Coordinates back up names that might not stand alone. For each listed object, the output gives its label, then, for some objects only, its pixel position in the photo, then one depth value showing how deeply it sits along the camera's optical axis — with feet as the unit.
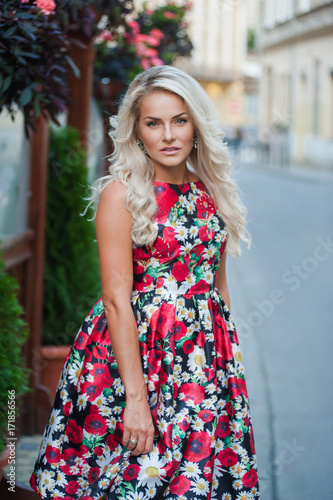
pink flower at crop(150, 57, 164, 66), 43.21
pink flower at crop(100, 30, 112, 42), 37.53
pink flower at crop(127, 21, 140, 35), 39.42
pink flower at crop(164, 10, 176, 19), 45.96
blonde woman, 11.72
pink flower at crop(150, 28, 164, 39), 44.55
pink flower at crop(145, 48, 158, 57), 43.40
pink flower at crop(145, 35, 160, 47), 43.44
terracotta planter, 26.98
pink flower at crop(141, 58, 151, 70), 42.67
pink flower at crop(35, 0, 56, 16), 13.26
